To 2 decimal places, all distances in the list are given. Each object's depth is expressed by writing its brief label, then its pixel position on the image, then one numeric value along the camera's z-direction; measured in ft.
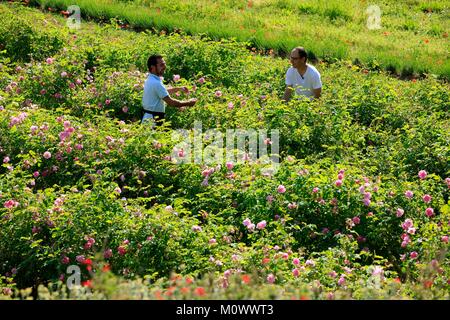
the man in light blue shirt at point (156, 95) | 65.36
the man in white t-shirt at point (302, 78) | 71.77
